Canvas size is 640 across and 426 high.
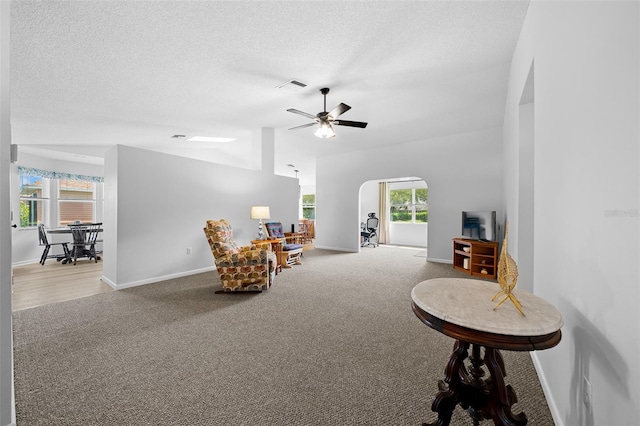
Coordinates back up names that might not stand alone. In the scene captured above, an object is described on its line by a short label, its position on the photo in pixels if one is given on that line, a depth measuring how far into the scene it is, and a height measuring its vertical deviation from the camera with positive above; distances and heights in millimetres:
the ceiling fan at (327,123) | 3779 +1292
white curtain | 9383 -98
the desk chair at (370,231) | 8695 -662
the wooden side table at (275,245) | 4759 -654
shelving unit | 4609 -833
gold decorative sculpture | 1119 -287
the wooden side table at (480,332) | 946 -448
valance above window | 5797 +832
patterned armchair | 3611 -757
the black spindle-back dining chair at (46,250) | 5520 -880
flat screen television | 4684 -247
